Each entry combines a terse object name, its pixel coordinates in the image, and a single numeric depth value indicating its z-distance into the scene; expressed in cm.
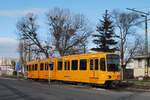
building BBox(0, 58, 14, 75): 7340
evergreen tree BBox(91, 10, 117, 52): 4664
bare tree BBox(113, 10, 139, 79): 4894
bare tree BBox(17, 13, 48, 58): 5245
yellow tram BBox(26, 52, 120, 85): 2088
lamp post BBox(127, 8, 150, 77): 2801
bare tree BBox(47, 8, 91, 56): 4986
